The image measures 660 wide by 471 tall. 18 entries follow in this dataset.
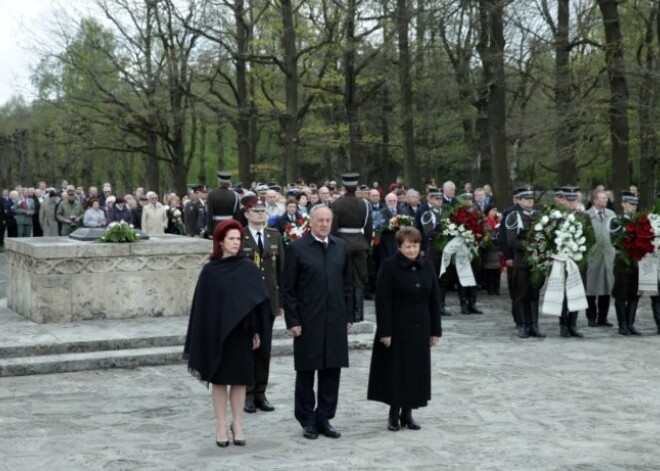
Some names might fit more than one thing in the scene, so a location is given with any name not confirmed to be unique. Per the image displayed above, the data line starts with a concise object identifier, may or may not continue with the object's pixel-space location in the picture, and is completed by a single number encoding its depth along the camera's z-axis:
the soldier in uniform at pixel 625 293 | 14.03
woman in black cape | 7.83
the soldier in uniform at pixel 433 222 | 16.47
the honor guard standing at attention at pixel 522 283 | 13.75
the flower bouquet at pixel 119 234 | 13.19
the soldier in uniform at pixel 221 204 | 14.58
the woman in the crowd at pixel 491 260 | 18.30
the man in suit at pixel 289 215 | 16.55
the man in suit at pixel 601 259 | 14.52
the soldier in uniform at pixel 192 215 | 21.80
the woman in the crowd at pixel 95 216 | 21.52
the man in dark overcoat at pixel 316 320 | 8.23
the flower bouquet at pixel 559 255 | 13.43
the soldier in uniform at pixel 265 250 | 10.00
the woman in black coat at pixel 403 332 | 8.30
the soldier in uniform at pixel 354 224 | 14.12
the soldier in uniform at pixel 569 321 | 13.80
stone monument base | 12.77
